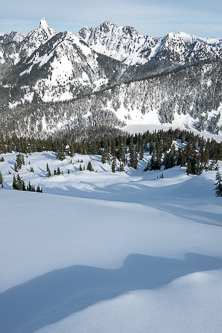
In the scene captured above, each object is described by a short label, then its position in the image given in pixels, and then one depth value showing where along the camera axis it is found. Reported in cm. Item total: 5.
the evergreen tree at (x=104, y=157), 8475
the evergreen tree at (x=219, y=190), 2743
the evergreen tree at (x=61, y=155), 8338
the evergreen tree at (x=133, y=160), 8575
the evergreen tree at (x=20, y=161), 7581
